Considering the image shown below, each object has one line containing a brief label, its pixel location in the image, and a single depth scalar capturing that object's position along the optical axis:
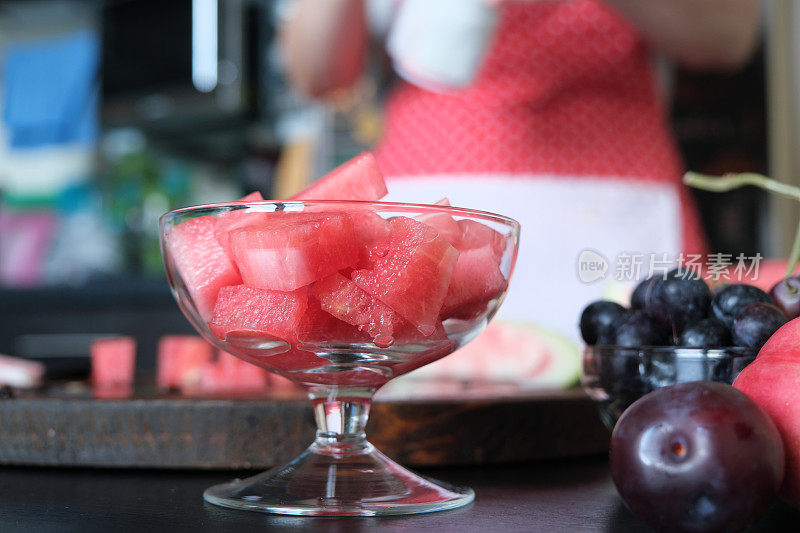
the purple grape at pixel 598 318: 0.78
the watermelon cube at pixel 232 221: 0.74
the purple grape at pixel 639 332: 0.75
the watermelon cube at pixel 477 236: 0.75
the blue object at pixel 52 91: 3.98
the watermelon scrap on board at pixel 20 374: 1.03
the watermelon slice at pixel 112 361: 1.06
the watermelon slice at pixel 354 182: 0.77
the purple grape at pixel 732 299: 0.74
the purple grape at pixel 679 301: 0.75
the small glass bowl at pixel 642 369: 0.74
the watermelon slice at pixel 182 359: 1.04
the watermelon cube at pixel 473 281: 0.75
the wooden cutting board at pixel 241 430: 0.82
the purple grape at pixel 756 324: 0.73
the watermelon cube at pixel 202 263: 0.74
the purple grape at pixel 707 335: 0.74
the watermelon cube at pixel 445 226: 0.74
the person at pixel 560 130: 1.47
